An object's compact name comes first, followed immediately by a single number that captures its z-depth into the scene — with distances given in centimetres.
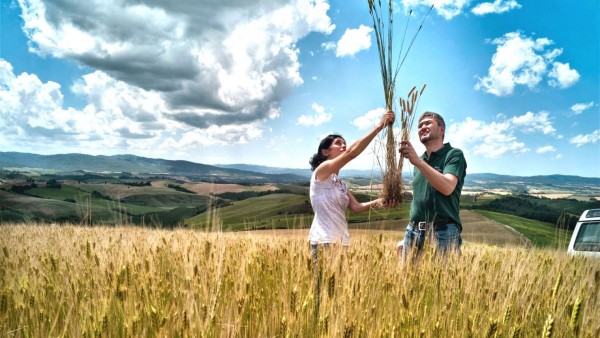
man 302
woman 322
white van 590
